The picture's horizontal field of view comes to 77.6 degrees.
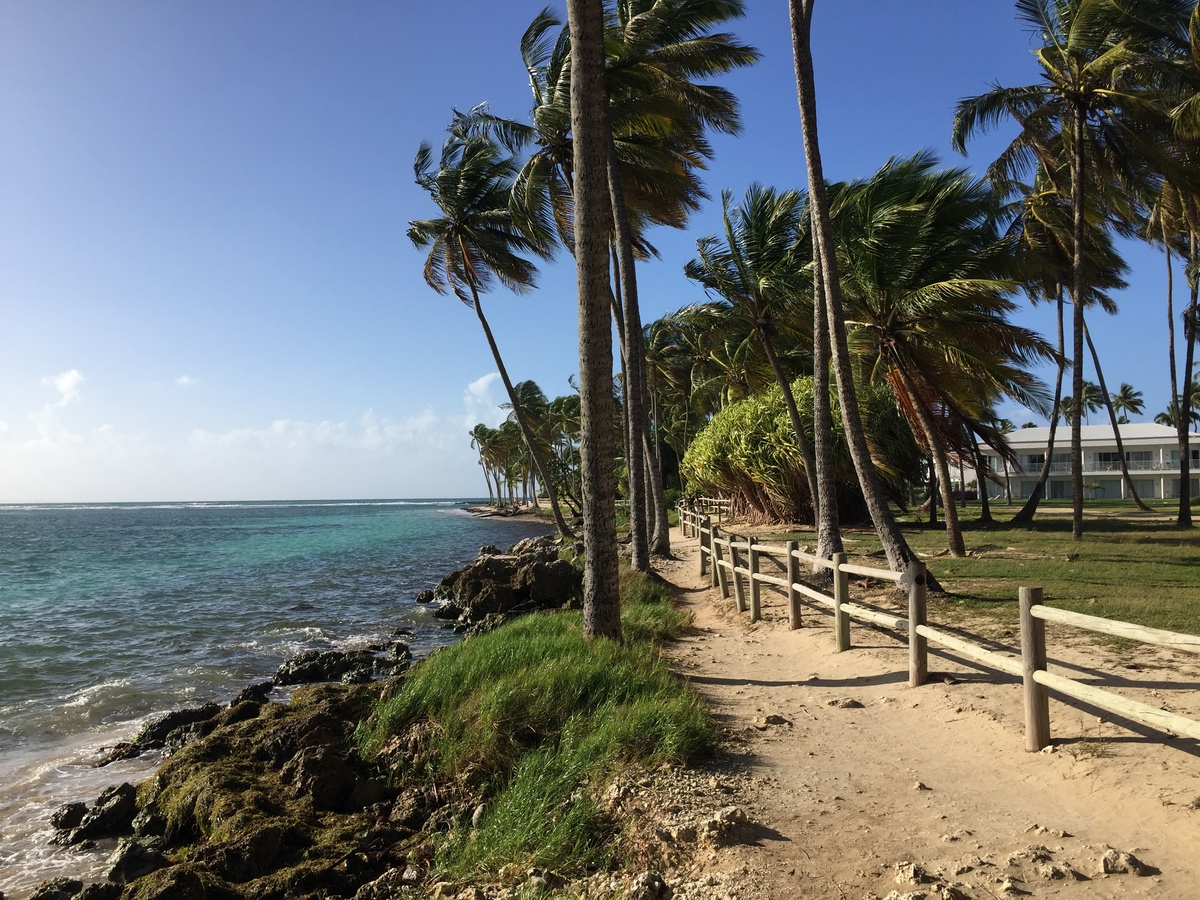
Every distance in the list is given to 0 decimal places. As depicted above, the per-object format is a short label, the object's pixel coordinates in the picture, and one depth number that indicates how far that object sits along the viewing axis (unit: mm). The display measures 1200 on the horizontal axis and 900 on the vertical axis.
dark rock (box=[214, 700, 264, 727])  8047
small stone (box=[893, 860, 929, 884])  3641
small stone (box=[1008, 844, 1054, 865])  3725
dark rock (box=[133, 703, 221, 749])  8281
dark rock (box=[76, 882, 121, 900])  4656
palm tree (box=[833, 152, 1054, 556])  14875
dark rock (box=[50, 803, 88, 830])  6146
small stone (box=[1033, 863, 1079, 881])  3575
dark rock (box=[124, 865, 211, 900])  4238
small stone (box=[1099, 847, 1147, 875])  3537
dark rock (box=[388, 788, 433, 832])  5245
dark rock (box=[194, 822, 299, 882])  4750
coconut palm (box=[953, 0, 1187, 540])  15820
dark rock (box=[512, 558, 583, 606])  16609
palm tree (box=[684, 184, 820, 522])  19016
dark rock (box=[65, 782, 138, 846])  5922
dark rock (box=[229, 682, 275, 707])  9203
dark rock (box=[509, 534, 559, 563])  24656
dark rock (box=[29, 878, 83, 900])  4754
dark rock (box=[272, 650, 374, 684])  11086
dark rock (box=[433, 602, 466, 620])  17500
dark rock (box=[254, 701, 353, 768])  6355
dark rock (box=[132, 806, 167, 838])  5766
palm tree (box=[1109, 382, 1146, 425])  88394
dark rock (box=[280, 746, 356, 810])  5715
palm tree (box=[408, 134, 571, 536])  22641
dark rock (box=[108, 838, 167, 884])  5016
